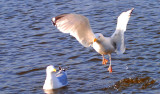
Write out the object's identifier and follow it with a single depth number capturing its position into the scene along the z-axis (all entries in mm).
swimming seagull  19453
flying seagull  17297
